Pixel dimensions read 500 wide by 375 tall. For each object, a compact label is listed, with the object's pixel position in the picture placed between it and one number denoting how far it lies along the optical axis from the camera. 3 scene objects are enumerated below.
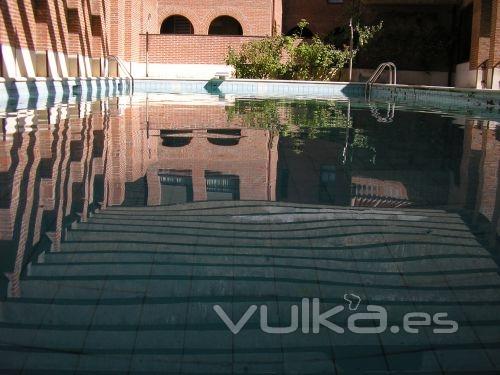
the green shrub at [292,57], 18.33
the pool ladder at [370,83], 15.81
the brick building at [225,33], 12.62
